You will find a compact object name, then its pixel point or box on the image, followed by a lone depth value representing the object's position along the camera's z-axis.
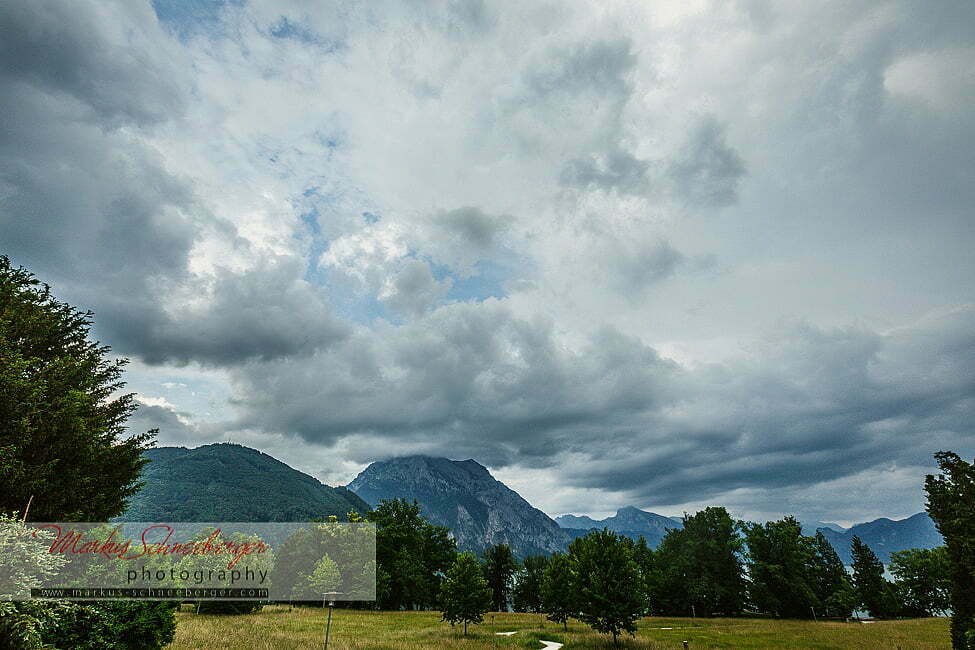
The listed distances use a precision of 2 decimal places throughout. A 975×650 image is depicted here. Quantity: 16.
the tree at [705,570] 74.62
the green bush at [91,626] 13.27
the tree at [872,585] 82.00
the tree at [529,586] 91.00
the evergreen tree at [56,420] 20.69
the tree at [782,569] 69.44
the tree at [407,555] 74.56
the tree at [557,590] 50.28
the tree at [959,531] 23.89
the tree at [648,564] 77.36
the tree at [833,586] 70.31
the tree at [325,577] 61.12
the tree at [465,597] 43.16
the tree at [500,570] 86.31
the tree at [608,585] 37.81
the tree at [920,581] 78.56
